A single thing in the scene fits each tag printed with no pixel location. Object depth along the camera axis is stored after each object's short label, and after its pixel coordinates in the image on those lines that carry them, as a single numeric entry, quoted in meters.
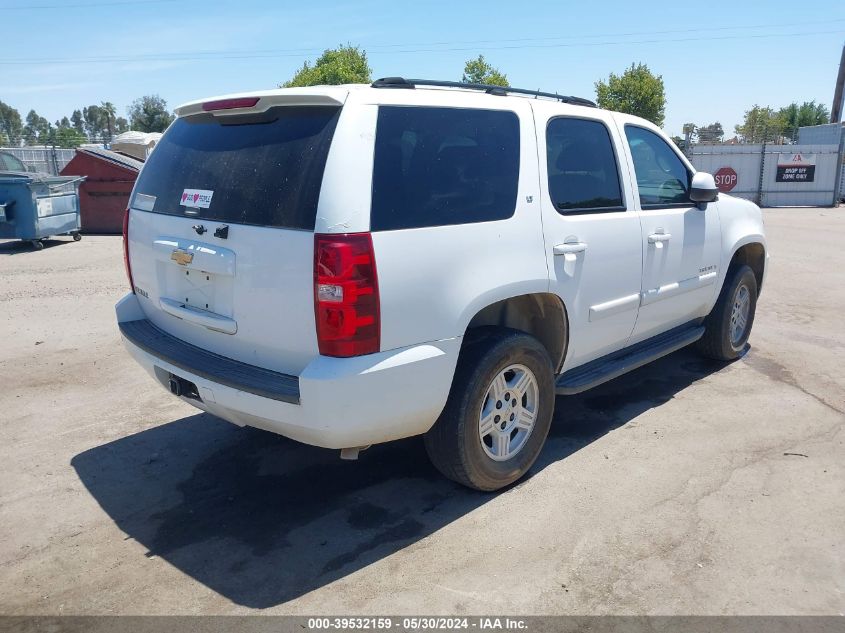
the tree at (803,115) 57.16
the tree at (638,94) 45.59
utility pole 35.23
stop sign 23.66
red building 15.43
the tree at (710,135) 25.22
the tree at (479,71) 42.66
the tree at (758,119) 56.58
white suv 3.03
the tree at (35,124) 123.15
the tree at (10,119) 107.04
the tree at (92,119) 127.57
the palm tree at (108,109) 96.90
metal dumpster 12.54
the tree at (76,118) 138.85
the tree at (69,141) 44.06
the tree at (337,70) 37.22
